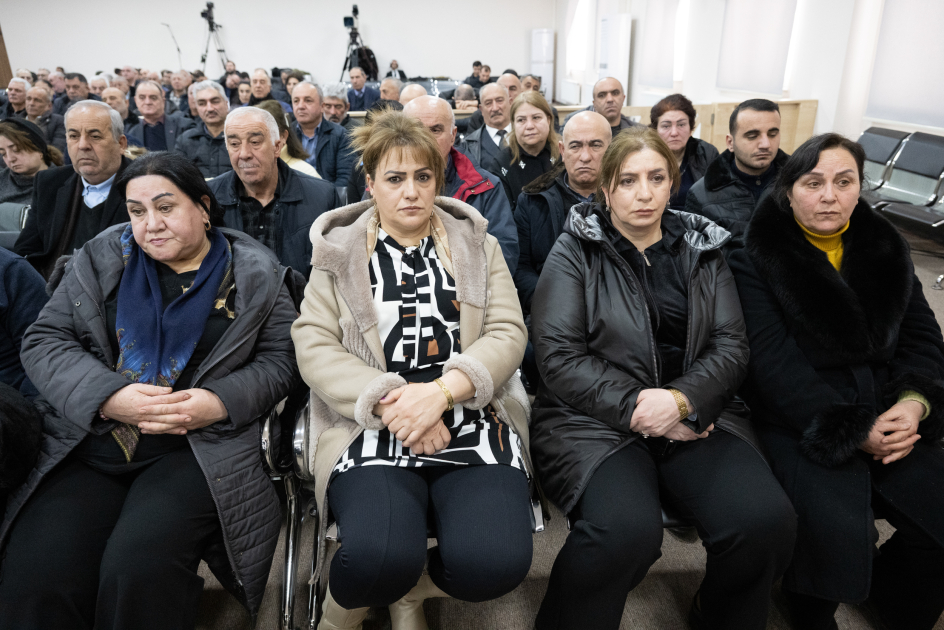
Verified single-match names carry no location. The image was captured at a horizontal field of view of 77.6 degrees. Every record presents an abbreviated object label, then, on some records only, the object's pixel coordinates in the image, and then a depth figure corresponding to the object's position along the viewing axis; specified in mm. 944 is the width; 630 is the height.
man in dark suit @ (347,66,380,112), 9797
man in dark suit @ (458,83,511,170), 3674
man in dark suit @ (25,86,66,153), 5484
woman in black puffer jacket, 1316
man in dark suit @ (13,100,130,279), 2336
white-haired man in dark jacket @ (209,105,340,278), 2318
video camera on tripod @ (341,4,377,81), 12789
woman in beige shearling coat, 1273
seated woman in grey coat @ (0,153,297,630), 1248
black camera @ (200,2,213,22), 13336
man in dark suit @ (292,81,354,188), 4059
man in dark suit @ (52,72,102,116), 7379
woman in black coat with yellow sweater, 1364
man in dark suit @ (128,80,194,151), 5445
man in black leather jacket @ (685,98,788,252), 2641
